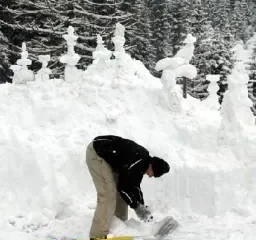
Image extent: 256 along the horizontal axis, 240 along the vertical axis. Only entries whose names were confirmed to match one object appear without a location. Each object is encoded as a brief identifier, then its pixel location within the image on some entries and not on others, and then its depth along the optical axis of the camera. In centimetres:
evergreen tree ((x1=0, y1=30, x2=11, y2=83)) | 2475
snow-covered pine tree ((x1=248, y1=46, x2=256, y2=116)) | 3738
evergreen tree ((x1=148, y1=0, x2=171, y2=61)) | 5253
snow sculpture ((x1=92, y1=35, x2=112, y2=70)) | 1206
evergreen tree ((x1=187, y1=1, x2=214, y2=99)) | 3534
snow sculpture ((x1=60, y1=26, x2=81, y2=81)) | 1166
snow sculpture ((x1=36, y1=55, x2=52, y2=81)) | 1210
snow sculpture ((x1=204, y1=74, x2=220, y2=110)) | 1182
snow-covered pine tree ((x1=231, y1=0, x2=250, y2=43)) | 7186
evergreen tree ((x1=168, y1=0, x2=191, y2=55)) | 5253
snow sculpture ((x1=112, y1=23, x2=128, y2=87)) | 1163
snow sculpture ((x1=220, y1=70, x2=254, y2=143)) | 903
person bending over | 637
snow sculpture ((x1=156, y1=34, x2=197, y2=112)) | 1041
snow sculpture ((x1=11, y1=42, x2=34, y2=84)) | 1205
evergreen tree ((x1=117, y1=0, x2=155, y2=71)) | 3412
